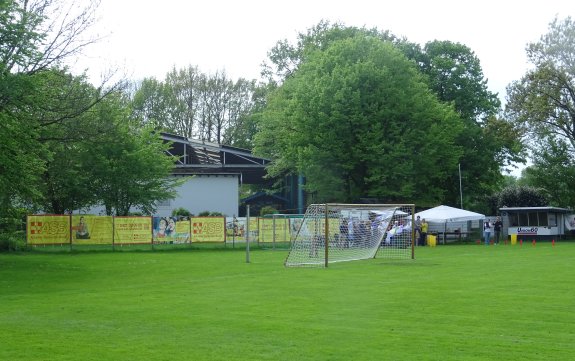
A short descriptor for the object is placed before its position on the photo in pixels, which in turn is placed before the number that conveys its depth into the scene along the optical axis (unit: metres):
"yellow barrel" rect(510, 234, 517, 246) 49.95
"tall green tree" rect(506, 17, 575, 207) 54.06
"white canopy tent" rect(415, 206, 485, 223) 46.72
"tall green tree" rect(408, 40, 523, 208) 63.03
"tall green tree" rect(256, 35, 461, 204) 52.31
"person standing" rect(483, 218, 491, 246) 48.00
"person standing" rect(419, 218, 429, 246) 46.53
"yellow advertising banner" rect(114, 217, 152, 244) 39.94
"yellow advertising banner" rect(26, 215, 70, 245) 37.06
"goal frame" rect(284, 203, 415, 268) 26.28
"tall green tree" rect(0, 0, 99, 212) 24.48
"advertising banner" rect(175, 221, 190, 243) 41.47
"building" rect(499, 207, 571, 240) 54.62
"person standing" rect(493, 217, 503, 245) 50.12
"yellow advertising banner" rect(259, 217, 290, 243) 42.78
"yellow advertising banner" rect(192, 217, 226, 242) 42.00
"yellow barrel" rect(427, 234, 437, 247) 45.81
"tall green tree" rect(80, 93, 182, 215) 45.06
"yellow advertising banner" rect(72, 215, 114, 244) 38.56
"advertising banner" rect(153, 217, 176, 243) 41.06
